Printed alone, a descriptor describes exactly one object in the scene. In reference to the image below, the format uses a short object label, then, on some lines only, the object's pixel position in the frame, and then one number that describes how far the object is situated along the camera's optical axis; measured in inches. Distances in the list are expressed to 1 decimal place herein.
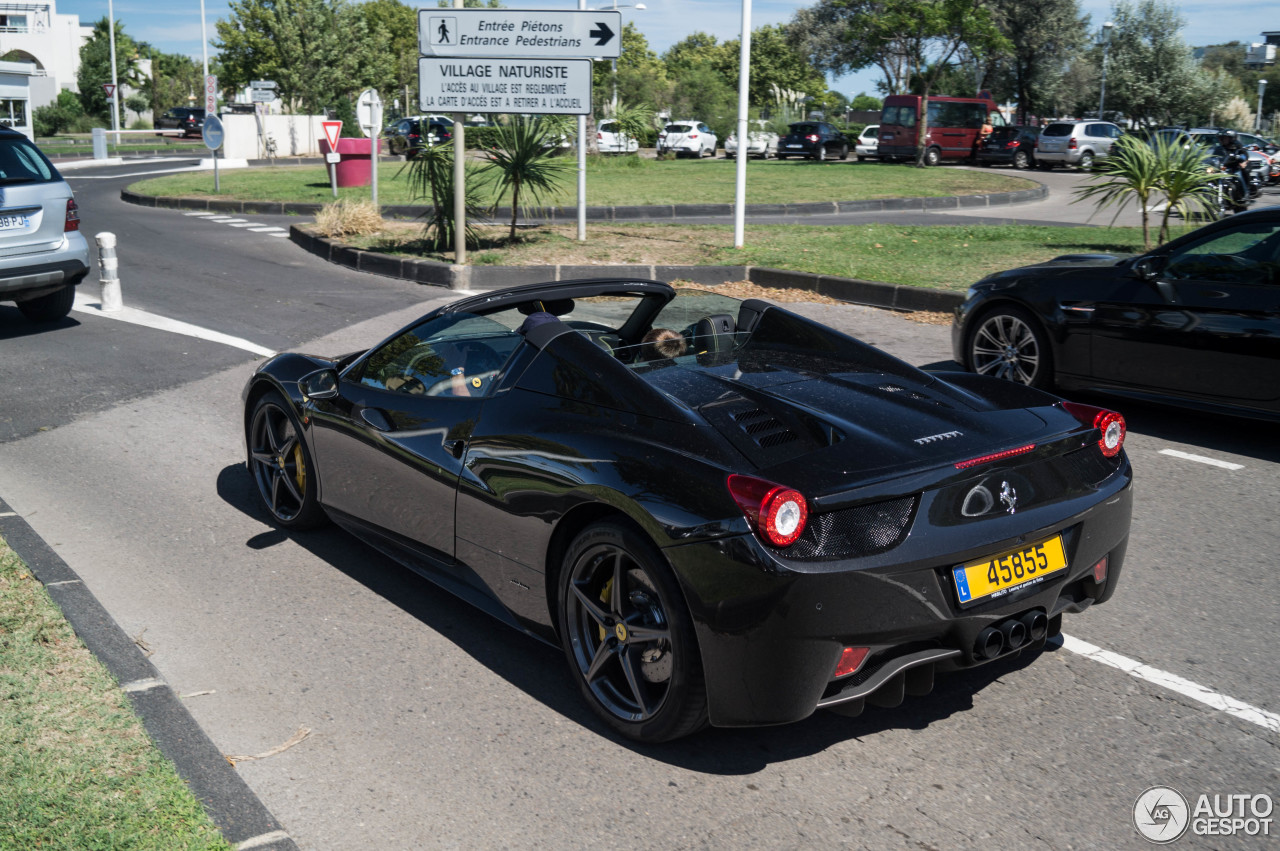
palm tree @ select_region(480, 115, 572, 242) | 613.0
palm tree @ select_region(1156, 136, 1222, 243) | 475.2
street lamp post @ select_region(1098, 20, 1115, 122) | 2236.7
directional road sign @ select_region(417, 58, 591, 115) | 573.3
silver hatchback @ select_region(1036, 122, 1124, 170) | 1553.9
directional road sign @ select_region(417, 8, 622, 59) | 566.9
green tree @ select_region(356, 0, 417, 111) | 3216.0
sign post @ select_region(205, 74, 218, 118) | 1221.7
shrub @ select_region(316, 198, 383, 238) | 701.3
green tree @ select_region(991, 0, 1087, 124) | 2311.8
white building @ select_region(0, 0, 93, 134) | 3056.6
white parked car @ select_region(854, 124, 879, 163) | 1852.9
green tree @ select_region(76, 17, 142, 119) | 3016.7
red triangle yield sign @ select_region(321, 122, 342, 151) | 944.8
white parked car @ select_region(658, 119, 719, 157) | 1919.3
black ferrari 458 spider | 125.2
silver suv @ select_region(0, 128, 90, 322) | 407.2
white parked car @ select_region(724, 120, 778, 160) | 1994.3
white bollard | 450.9
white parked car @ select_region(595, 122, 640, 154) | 1778.7
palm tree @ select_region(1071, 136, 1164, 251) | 479.8
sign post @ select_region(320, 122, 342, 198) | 948.1
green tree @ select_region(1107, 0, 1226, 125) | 2175.2
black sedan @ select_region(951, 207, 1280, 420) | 263.3
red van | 1659.7
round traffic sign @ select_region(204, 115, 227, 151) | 1010.1
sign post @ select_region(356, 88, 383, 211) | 820.6
